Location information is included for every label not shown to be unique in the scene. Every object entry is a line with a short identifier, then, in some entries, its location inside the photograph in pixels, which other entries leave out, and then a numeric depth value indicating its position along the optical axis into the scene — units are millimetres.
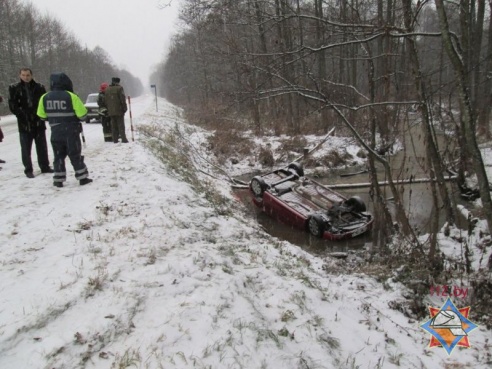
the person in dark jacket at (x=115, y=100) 10914
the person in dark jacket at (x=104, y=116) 11633
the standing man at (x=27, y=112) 7145
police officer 6520
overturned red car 8344
